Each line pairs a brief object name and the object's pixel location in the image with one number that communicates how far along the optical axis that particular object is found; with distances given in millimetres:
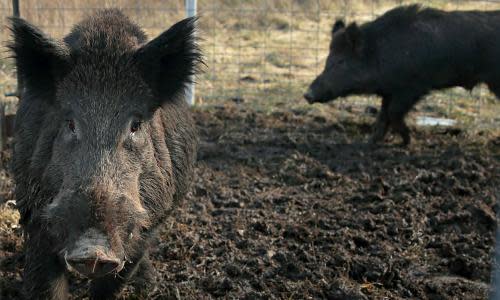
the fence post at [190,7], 8539
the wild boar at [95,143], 3018
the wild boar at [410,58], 7822
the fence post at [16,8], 6352
